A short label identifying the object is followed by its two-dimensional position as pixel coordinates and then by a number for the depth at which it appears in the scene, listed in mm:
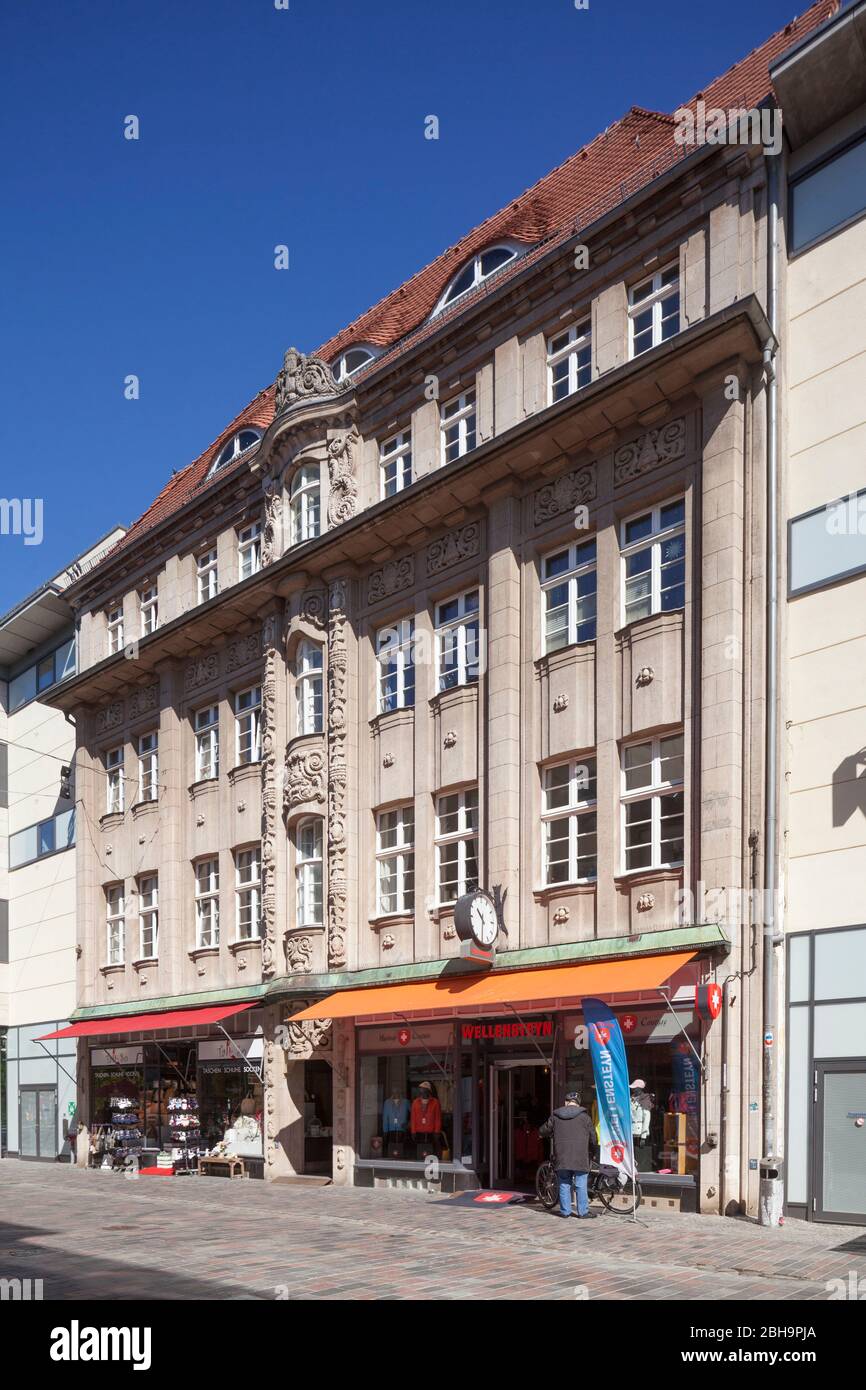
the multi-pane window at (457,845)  24875
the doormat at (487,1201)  21125
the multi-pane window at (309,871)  28453
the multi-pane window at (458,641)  25516
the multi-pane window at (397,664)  26984
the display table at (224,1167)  29328
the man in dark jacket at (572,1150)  18836
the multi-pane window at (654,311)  22734
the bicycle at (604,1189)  19203
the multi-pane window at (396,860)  26375
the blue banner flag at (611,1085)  18672
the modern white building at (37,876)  40500
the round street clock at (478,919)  22844
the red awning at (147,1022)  29688
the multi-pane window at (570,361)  24156
